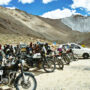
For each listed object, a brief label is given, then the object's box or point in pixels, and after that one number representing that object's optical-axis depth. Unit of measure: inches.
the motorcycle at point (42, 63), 407.2
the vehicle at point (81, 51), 724.7
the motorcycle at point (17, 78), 241.6
